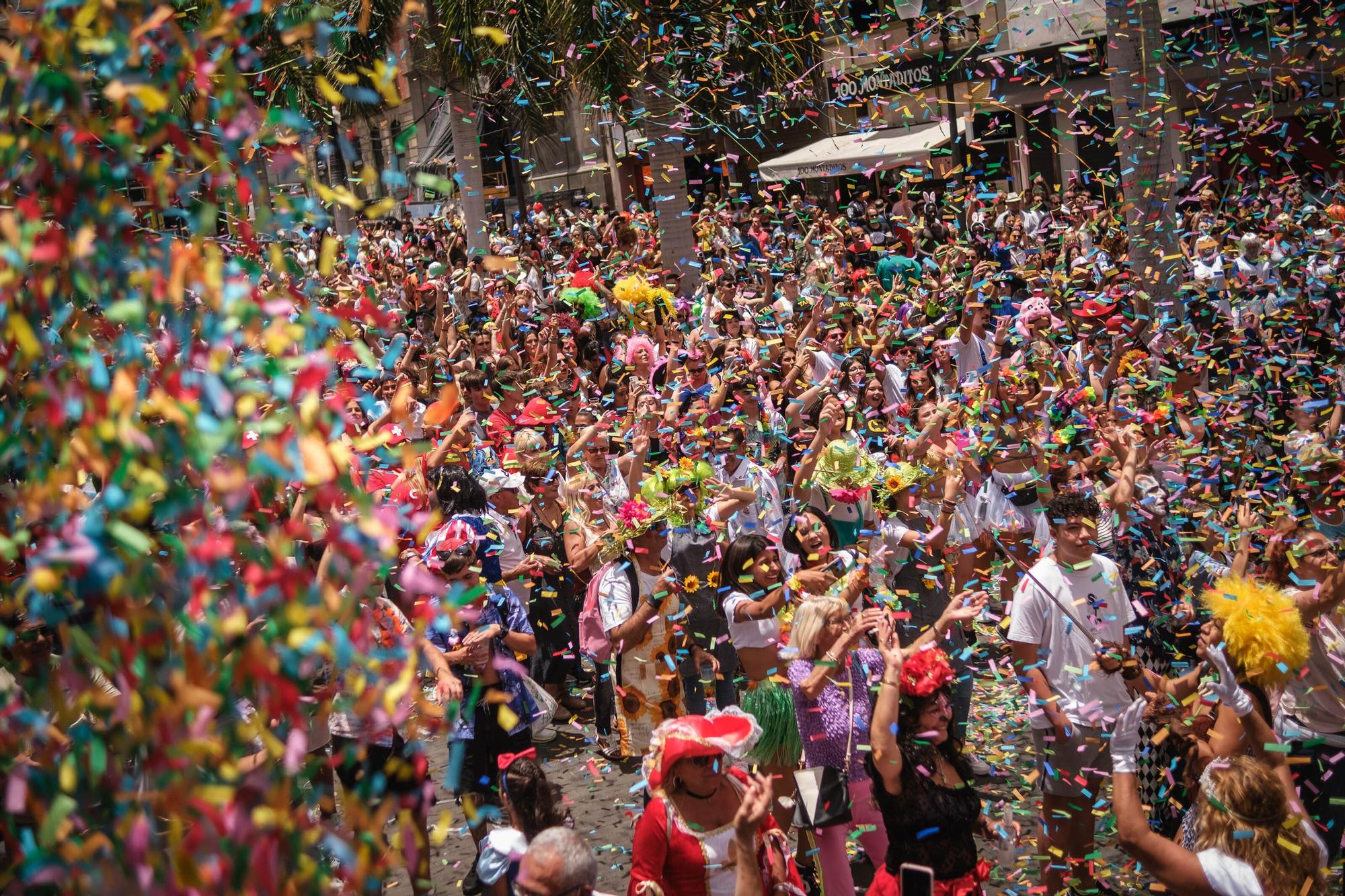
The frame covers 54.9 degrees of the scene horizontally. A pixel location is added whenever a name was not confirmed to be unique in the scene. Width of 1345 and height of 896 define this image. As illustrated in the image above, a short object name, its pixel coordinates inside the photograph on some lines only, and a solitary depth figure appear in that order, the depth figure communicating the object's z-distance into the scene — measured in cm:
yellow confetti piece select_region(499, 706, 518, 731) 251
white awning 2517
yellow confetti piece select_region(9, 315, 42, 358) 202
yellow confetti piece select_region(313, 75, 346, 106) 221
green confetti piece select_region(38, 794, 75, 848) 198
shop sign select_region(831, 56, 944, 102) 3030
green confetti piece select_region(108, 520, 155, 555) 192
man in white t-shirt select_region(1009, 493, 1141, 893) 558
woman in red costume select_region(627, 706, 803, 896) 434
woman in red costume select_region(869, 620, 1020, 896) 468
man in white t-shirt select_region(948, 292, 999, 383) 1169
